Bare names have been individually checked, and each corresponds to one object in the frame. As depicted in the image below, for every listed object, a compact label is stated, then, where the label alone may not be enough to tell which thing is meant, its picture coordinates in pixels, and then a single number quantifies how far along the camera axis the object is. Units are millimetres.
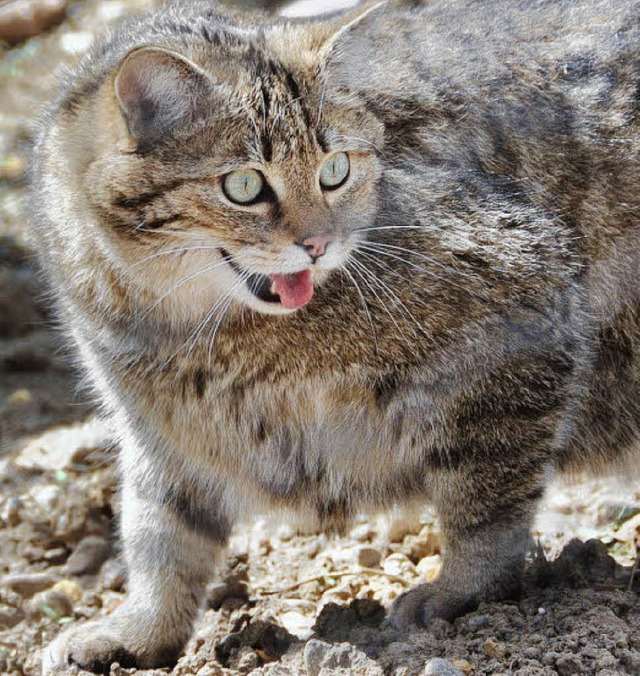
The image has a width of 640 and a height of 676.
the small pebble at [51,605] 7312
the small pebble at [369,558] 7355
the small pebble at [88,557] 7820
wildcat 5305
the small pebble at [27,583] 7590
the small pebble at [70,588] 7569
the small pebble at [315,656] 5336
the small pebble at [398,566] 7203
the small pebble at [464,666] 5203
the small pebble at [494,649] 5328
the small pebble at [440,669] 5020
